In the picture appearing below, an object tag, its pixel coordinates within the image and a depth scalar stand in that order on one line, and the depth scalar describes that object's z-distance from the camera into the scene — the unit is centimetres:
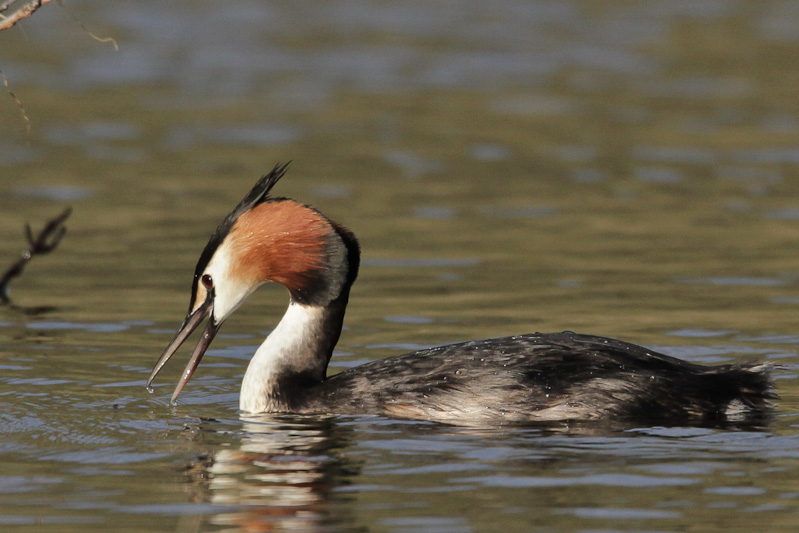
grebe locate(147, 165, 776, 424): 1747
